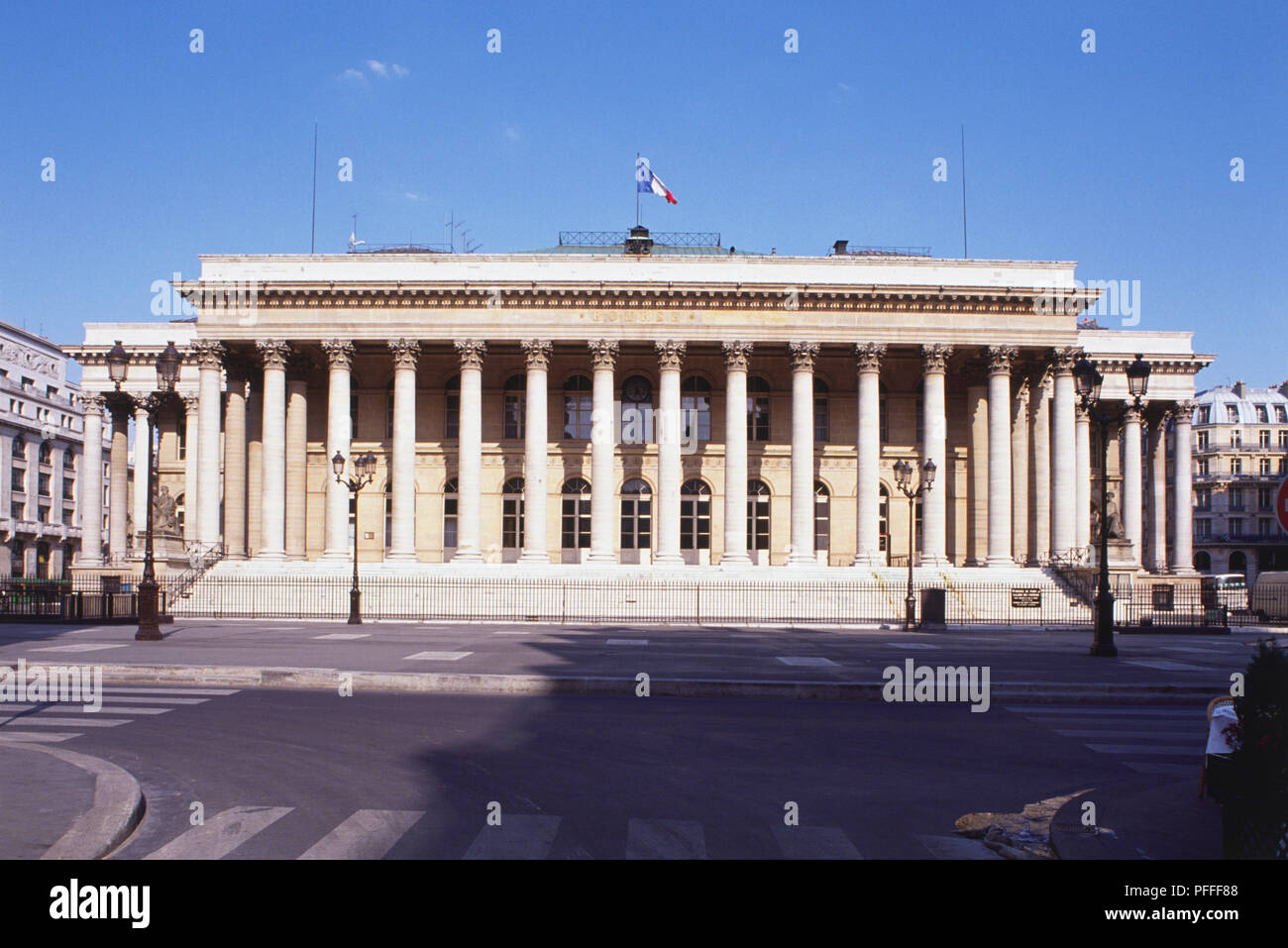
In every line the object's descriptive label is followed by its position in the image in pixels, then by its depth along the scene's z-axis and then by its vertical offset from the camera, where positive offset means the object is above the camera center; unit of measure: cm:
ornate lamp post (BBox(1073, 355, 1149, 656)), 2186 +223
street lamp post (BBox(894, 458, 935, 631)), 3188 +122
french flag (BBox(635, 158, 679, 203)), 4384 +1396
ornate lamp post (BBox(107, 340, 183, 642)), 2288 +146
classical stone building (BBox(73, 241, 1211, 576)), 4212 +489
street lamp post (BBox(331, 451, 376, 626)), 3148 +148
